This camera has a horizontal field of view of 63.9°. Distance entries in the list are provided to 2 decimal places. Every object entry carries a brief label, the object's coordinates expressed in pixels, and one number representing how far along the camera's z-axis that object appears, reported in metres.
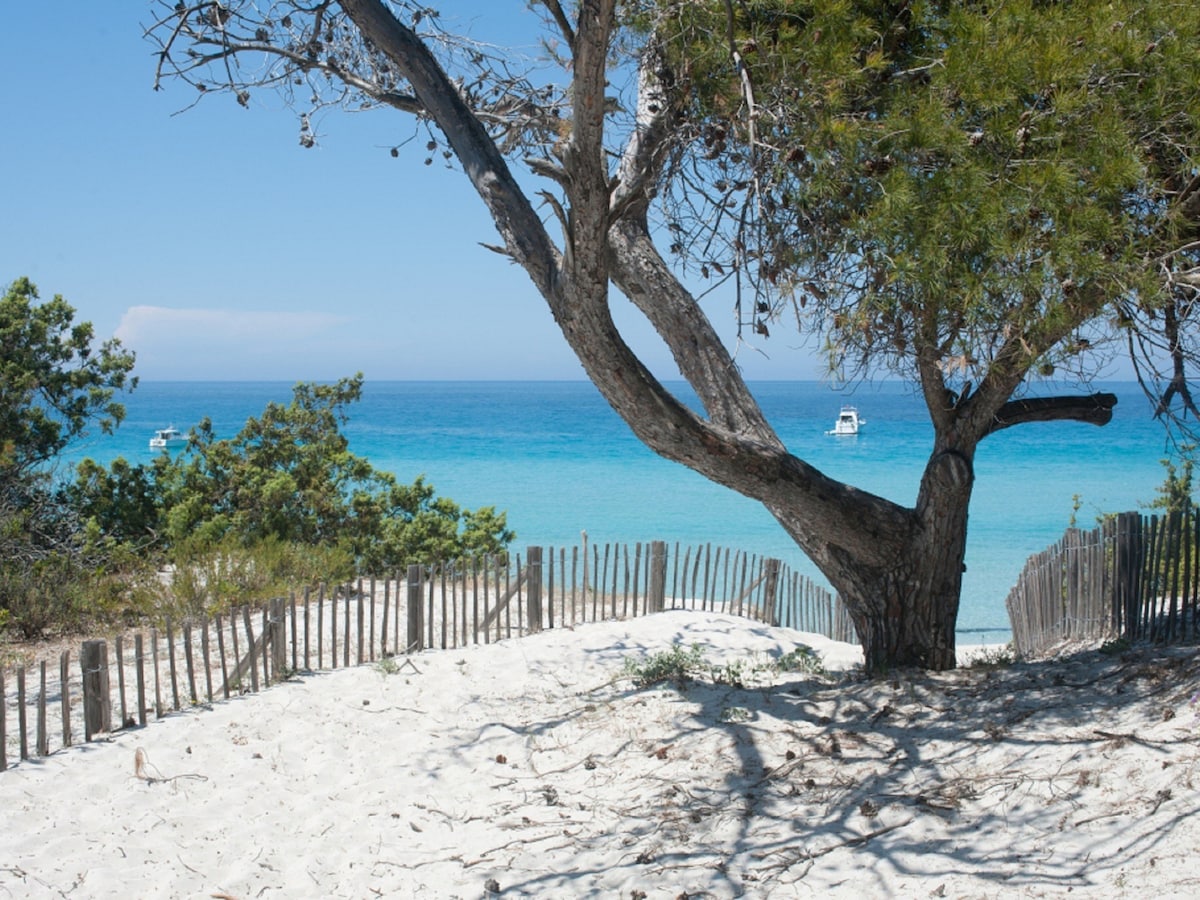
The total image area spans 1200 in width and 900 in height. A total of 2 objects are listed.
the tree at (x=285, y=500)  11.64
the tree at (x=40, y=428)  8.95
